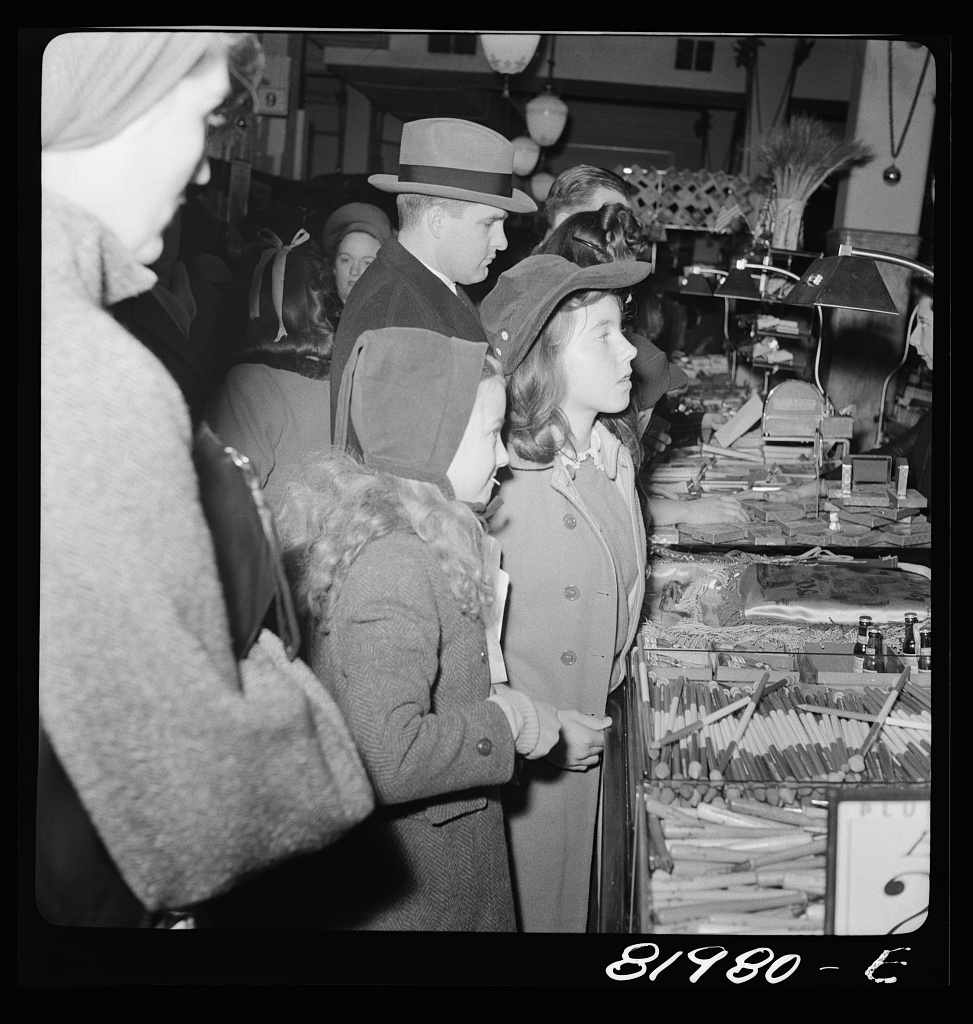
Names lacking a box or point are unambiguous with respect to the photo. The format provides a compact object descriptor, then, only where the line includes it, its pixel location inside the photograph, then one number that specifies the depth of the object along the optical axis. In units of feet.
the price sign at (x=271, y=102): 6.35
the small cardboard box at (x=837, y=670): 7.27
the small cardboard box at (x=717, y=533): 9.91
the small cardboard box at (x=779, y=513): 10.48
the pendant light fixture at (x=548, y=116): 7.41
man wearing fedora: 6.72
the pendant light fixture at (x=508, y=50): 6.48
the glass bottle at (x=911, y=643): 7.38
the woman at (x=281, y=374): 6.31
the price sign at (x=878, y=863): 5.96
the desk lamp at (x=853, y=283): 8.46
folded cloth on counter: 8.52
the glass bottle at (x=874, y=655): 7.43
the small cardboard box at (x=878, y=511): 9.78
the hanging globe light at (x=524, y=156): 7.52
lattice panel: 11.11
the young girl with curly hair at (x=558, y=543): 6.87
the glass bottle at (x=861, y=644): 7.55
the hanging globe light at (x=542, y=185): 9.10
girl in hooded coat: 5.45
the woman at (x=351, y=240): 7.16
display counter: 5.97
